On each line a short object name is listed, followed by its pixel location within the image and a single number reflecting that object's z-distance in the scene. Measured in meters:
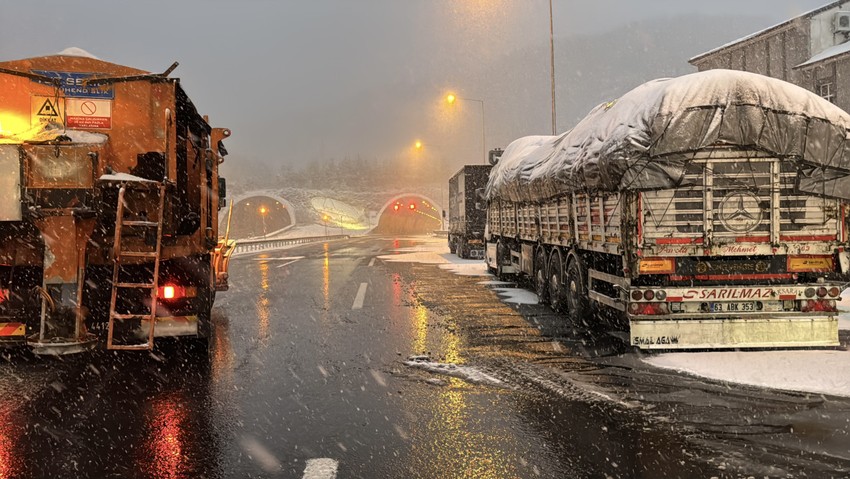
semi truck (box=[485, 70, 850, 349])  7.50
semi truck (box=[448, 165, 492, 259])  29.09
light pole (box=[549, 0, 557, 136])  23.53
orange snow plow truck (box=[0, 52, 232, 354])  6.43
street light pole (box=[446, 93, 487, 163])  35.25
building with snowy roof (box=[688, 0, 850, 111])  31.59
